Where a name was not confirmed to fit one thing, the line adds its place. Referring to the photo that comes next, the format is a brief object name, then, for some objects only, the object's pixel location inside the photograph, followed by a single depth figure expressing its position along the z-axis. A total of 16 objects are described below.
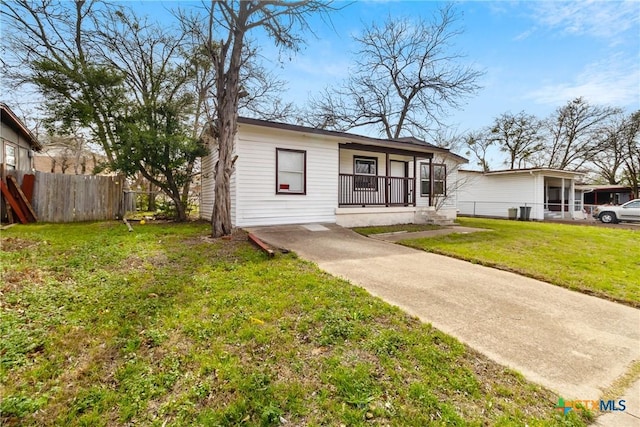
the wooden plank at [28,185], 8.75
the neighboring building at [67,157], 22.19
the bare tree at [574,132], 25.95
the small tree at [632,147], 24.10
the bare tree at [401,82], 18.67
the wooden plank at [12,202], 8.23
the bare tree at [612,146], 24.92
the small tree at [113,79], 9.24
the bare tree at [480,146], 29.36
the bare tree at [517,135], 27.45
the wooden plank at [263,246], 5.41
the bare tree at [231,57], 6.79
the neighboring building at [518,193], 18.83
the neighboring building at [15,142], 10.33
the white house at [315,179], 8.66
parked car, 16.64
